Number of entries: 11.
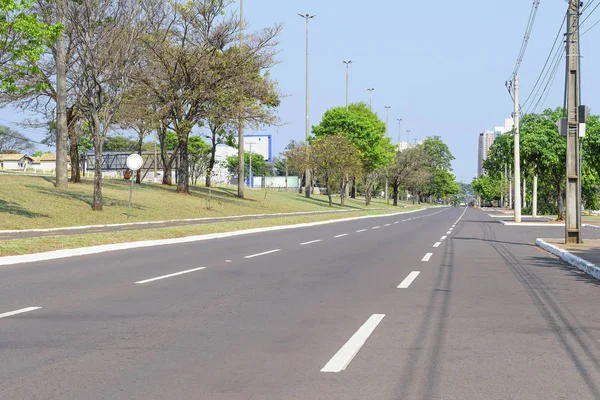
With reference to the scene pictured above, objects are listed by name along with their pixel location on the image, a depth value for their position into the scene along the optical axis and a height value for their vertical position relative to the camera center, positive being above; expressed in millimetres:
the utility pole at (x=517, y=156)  36156 +2089
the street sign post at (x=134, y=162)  29577 +1267
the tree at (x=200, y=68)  40938 +7822
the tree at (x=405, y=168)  97938 +3741
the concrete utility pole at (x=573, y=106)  19156 +2616
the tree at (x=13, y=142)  124419 +9301
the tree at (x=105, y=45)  28266 +6339
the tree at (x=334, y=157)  64188 +3416
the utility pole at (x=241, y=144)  43931 +3527
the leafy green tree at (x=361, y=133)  83625 +7682
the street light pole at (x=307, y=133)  73956 +6465
